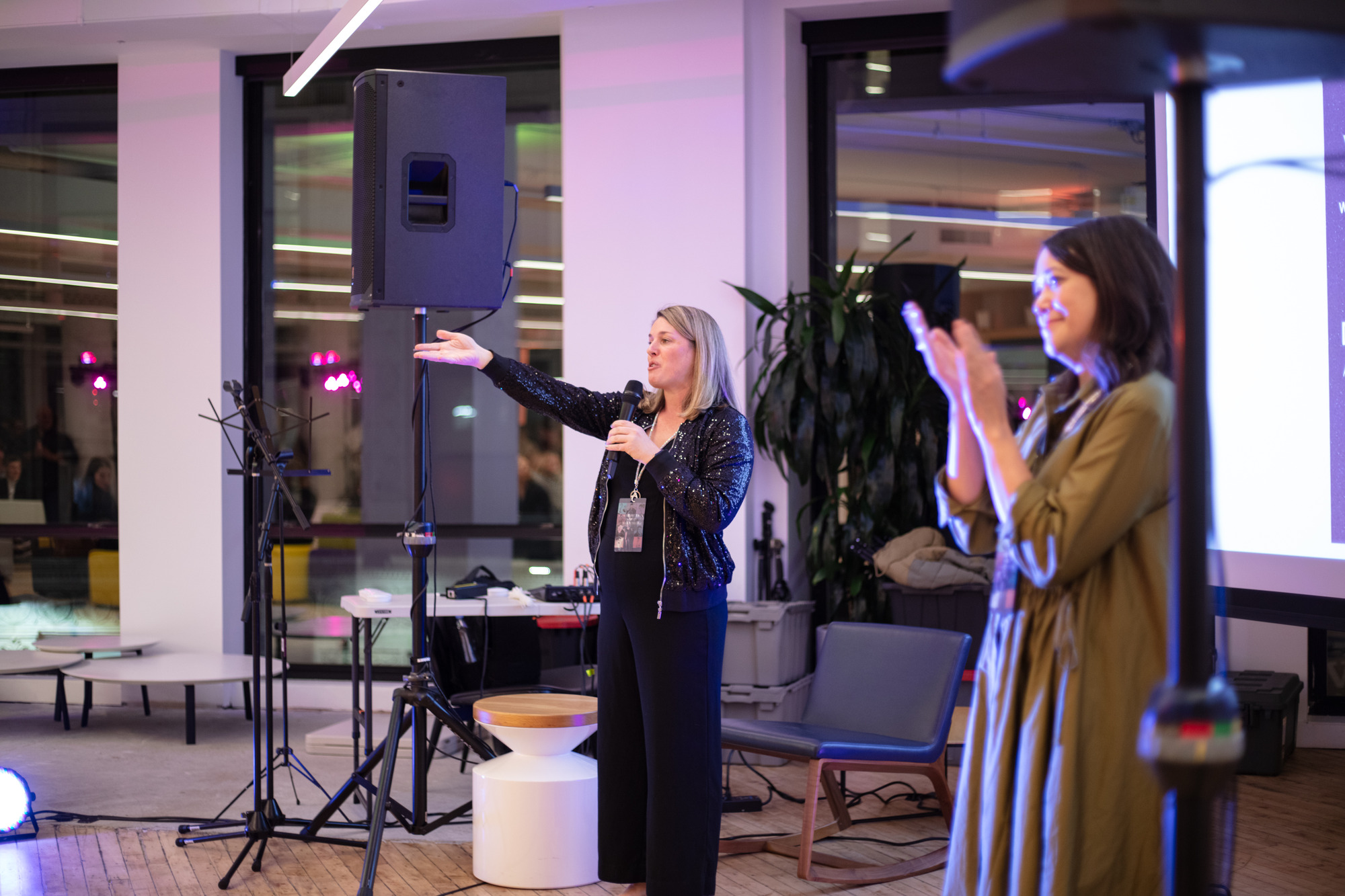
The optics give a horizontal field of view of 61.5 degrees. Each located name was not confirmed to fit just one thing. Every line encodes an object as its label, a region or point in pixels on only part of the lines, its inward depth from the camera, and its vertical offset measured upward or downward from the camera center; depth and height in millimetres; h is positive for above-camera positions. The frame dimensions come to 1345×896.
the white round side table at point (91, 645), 5398 -953
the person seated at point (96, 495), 6215 -251
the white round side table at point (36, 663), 5152 -992
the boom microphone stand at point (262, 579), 3305 -398
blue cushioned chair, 3256 -862
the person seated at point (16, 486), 6262 -198
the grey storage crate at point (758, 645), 4797 -847
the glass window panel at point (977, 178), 5496 +1320
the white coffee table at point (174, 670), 4945 -1002
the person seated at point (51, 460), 6250 -58
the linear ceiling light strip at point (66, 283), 6223 +922
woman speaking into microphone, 2725 -388
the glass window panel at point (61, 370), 6219 +441
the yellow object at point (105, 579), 6168 -704
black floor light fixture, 3602 -1140
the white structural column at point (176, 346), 5816 +536
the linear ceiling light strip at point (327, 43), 4371 +1669
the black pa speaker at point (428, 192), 3072 +712
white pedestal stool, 3160 -1008
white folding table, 3971 -587
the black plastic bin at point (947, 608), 4828 -700
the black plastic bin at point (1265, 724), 4391 -1097
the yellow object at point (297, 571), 6109 -663
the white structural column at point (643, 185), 5211 +1222
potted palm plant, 4875 +108
